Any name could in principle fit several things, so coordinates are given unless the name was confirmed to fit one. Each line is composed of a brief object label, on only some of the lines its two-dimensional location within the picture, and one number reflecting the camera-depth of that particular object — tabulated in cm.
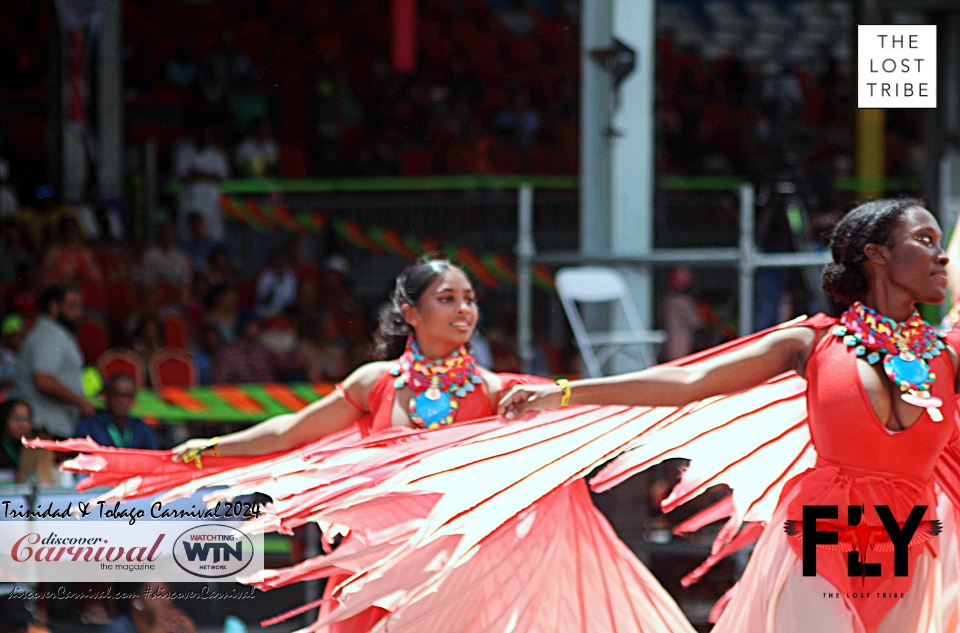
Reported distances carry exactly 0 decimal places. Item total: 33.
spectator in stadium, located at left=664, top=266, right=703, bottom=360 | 1995
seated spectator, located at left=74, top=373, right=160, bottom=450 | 1359
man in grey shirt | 1478
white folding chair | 1672
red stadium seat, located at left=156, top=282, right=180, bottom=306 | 1988
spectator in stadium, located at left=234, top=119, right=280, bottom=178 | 2461
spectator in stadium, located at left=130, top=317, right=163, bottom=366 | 1792
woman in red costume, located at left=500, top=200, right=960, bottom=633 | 673
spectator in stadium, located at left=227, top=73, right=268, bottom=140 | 2578
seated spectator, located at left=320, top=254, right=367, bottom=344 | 2052
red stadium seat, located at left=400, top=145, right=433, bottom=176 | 2659
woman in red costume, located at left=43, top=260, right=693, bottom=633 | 748
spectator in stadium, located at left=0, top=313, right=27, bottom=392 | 1580
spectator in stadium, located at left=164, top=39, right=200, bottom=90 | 2737
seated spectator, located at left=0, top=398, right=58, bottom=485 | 1252
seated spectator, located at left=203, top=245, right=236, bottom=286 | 2119
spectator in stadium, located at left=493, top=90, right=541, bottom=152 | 2803
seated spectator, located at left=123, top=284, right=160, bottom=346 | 1839
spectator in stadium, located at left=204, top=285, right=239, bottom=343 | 1958
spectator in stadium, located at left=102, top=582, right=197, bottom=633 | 1120
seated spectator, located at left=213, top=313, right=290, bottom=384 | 1797
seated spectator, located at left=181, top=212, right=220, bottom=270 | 2191
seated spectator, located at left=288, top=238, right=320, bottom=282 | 2166
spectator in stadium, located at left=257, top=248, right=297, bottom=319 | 2122
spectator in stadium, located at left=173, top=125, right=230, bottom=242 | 2236
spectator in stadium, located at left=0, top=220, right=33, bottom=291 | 1955
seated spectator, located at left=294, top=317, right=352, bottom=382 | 1881
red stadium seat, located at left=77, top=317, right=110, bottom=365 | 1814
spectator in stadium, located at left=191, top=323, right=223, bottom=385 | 1814
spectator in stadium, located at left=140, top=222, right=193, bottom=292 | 2069
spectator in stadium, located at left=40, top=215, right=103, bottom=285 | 1906
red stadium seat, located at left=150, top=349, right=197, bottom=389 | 1703
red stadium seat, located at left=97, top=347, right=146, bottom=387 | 1636
